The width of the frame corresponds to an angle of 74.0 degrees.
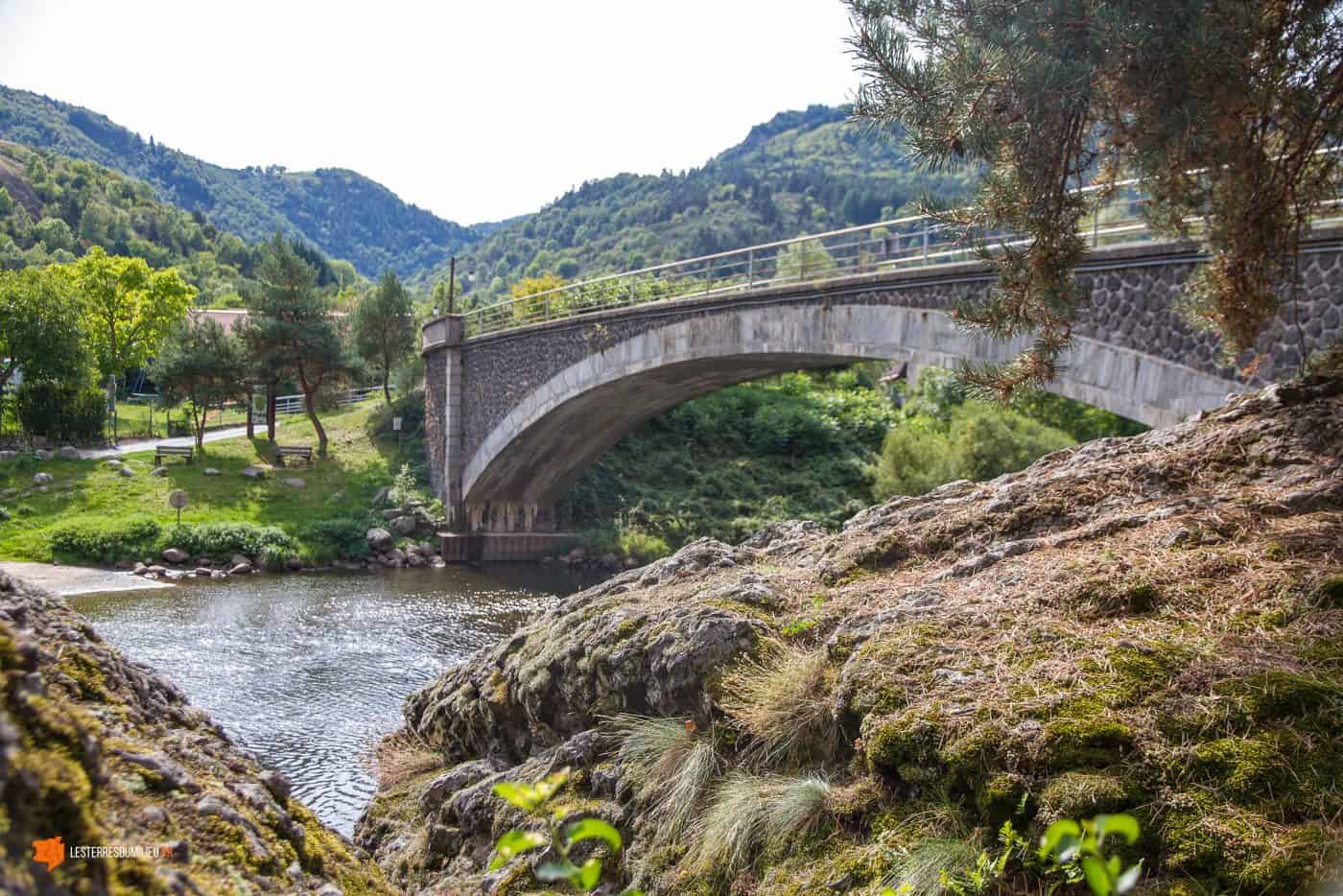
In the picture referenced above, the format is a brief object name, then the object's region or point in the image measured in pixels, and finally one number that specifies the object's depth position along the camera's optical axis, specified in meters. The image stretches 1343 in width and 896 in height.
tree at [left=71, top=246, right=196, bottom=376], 35.69
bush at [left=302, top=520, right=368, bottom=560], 20.98
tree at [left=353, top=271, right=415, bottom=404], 32.72
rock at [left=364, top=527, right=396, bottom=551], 21.73
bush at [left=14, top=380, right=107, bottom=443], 25.61
